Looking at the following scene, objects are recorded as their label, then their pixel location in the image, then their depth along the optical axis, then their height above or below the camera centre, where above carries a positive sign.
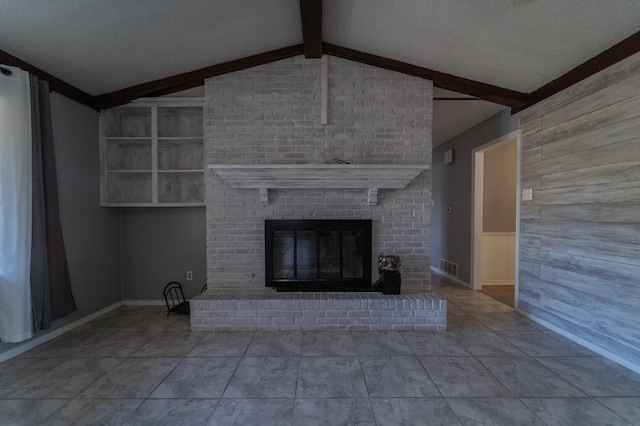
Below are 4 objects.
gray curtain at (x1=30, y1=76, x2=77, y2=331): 2.18 -0.17
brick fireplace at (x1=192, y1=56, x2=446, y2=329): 2.87 +0.76
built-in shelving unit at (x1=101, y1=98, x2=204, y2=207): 3.08 +0.65
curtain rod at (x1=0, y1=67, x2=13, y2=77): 1.99 +1.02
